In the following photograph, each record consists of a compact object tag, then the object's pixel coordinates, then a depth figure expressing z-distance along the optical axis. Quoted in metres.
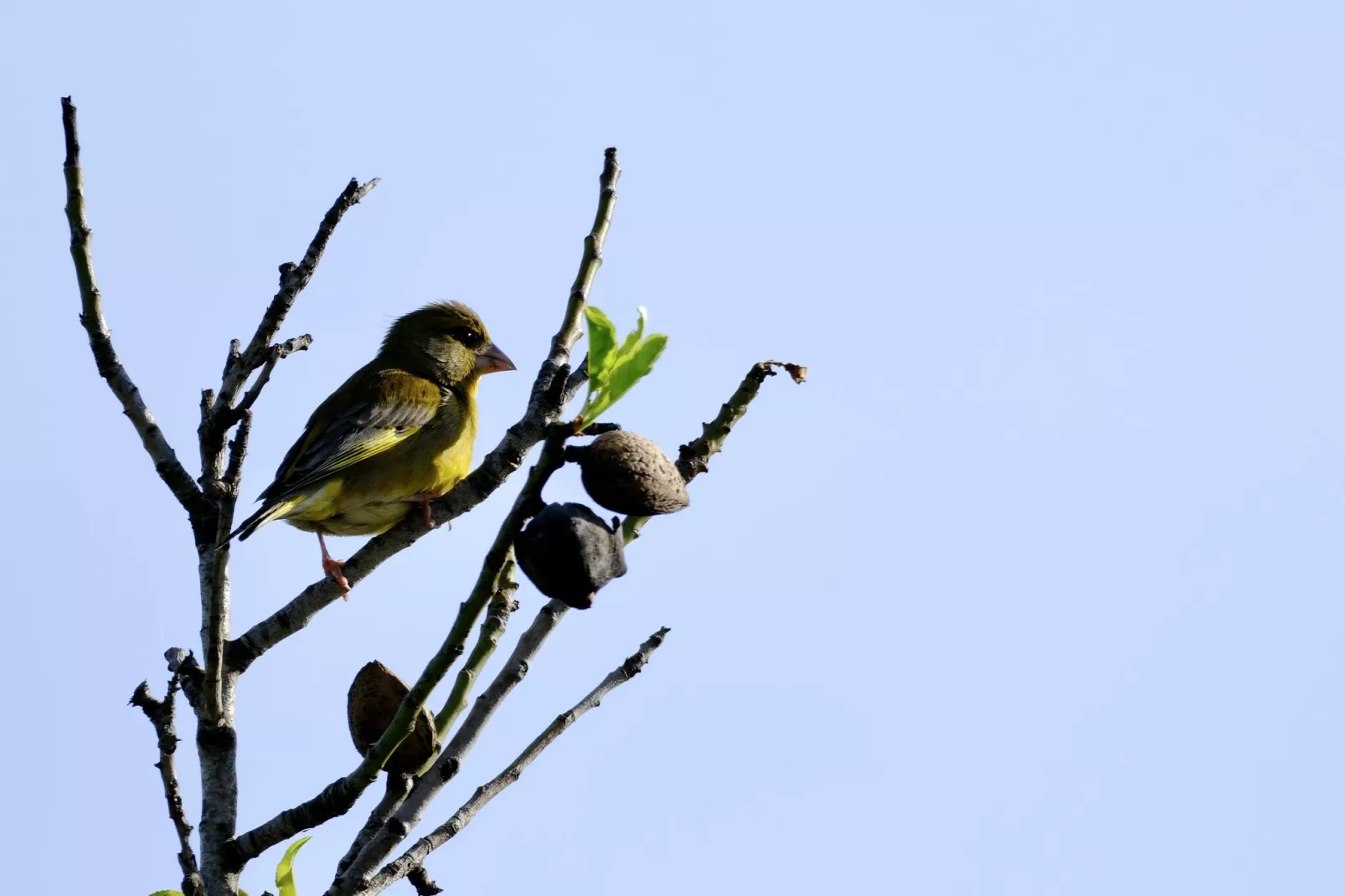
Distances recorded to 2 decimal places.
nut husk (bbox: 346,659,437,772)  6.56
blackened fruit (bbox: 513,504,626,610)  4.92
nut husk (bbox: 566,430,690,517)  5.00
